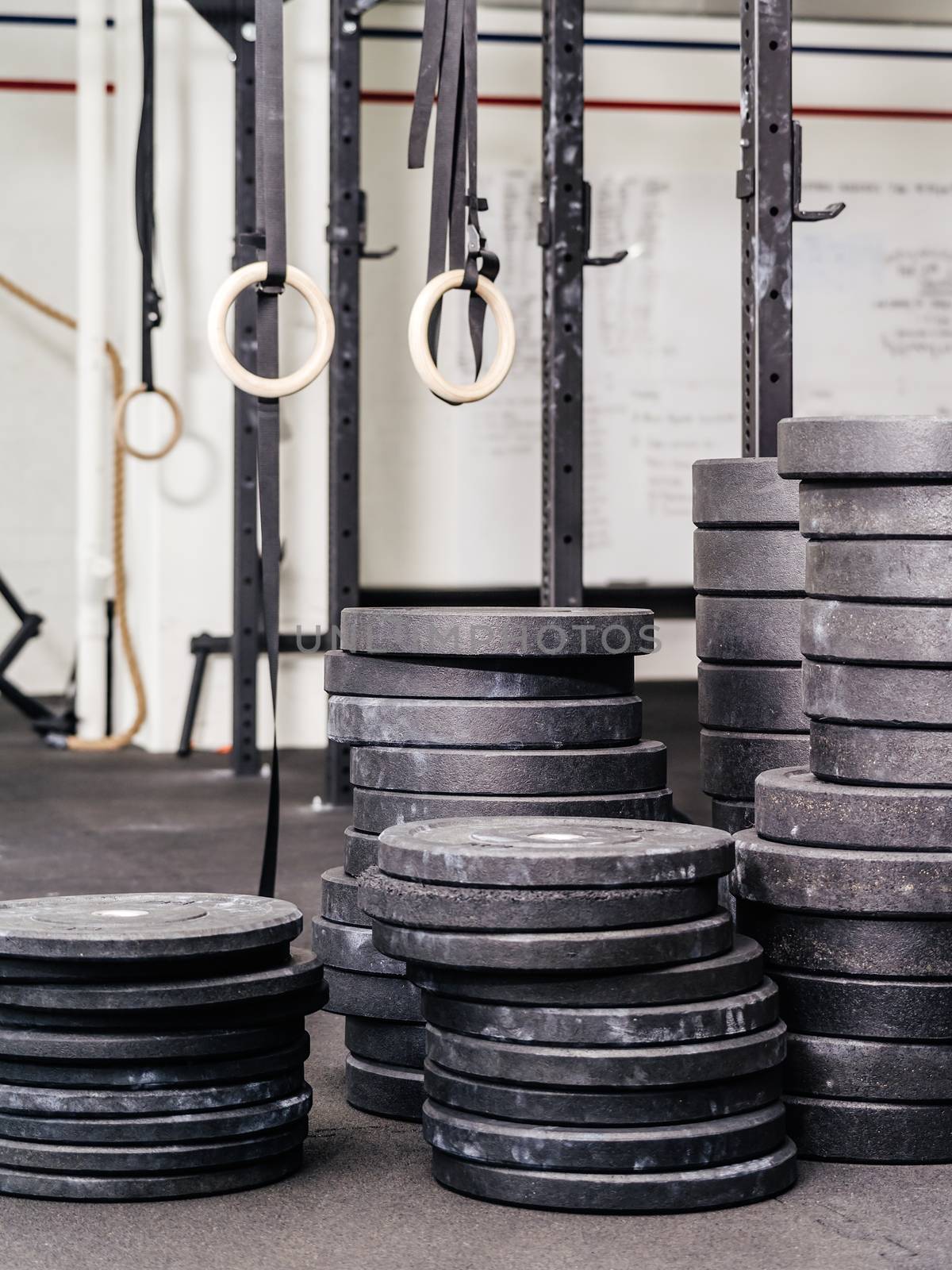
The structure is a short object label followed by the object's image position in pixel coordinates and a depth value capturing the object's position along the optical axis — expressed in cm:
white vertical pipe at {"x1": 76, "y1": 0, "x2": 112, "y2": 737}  713
